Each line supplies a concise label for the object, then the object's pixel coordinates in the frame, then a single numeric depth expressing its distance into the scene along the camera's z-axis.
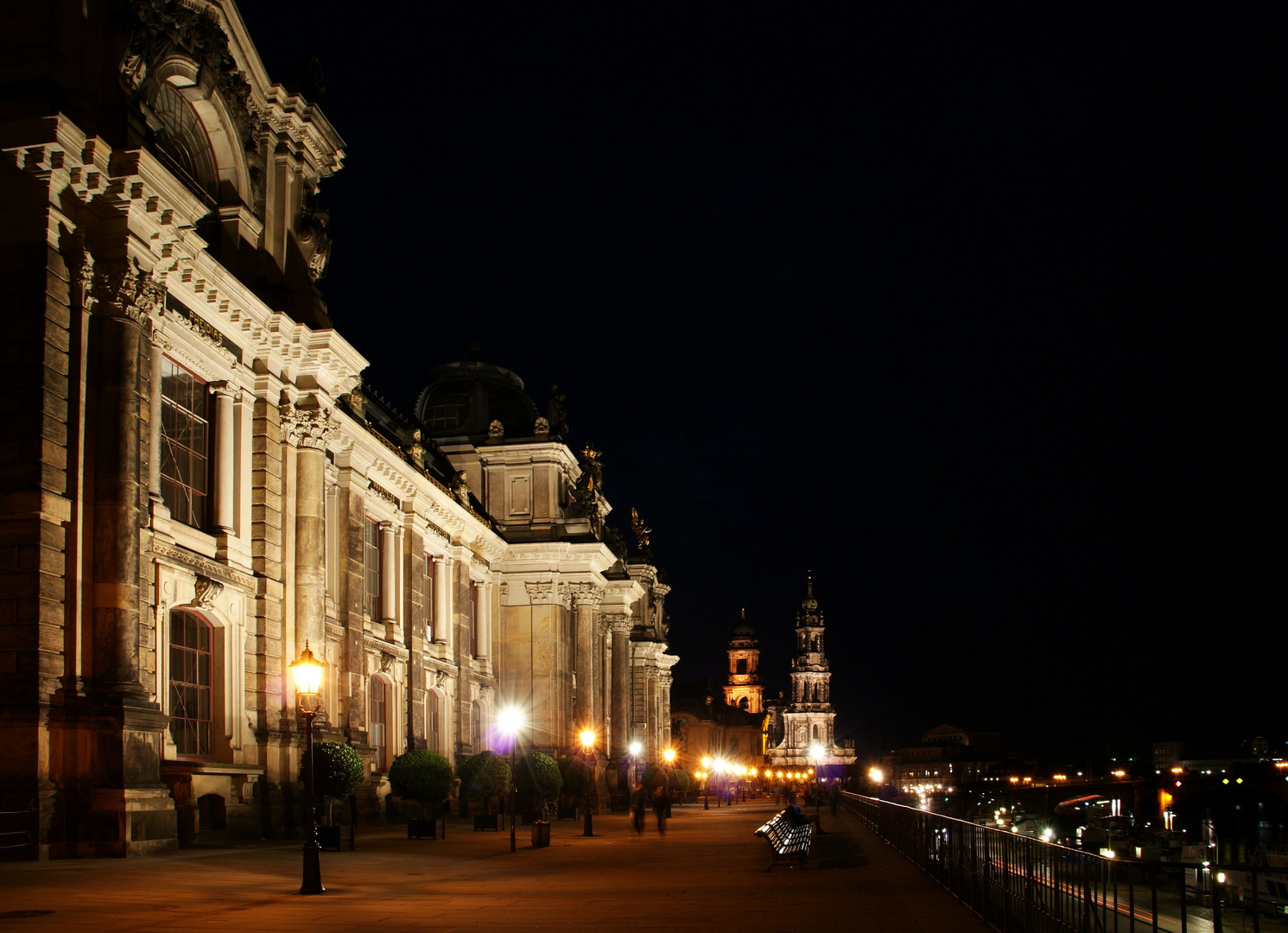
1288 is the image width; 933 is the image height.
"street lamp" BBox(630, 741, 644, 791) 73.26
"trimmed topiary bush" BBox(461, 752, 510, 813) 44.50
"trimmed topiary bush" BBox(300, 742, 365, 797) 29.70
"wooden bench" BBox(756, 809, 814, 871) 22.61
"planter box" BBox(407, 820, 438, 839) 33.19
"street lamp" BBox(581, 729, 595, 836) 56.38
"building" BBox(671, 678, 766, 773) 178.25
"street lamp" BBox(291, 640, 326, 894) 17.98
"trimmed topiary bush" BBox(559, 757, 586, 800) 56.38
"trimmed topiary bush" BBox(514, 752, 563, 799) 48.72
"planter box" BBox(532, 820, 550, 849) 30.44
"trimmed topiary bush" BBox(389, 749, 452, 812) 39.19
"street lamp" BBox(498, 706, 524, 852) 53.31
